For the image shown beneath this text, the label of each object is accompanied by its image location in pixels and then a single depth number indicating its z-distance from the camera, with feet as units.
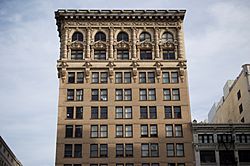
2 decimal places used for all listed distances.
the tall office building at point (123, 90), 231.71
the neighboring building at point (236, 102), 261.65
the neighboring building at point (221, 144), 230.64
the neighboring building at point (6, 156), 269.03
